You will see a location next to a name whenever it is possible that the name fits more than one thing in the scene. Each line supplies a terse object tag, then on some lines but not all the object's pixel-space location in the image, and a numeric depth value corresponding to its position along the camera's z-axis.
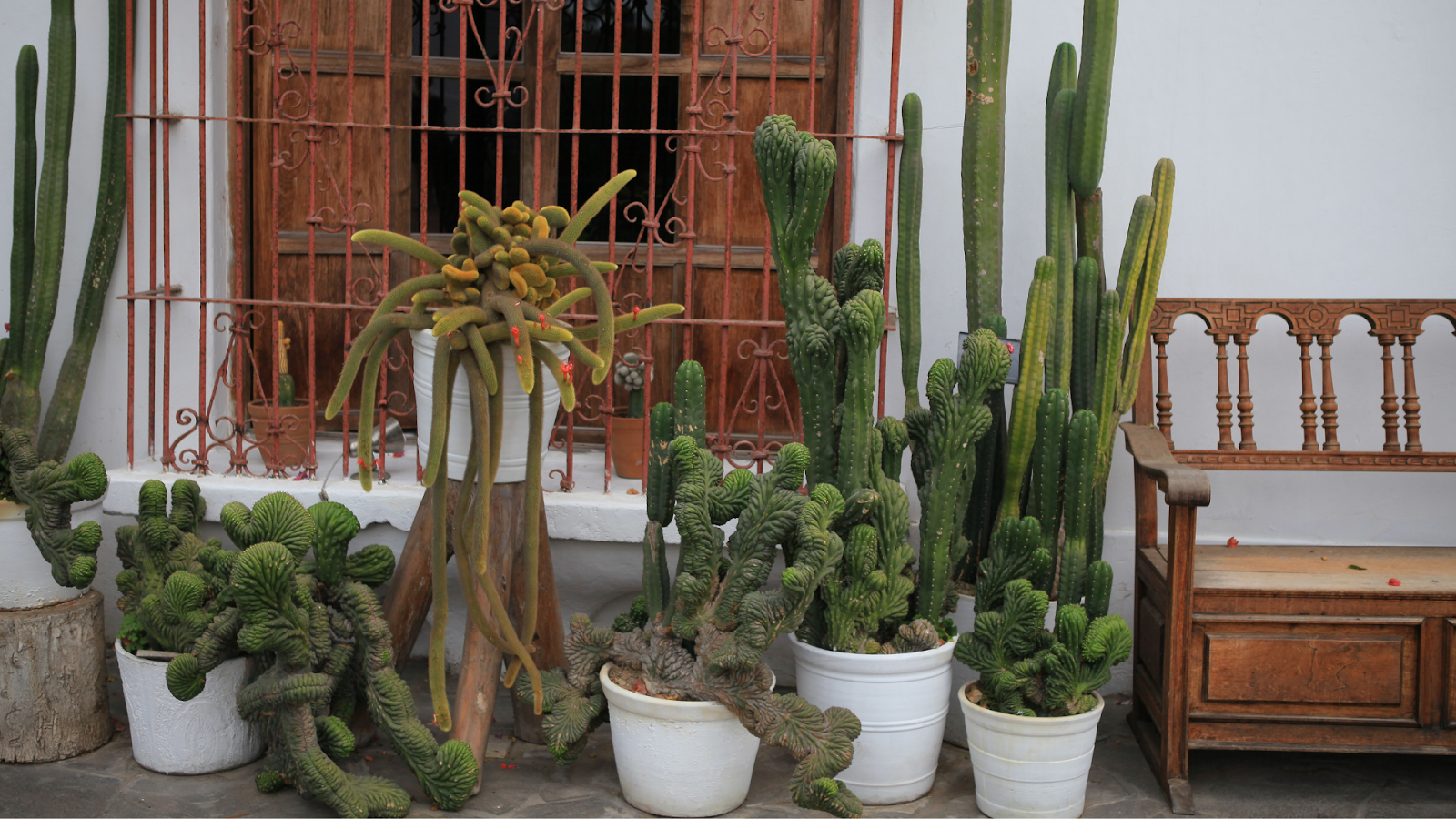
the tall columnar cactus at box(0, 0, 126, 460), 3.36
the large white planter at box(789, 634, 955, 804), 2.77
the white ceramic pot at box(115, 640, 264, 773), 2.85
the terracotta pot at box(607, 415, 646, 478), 3.59
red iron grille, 3.40
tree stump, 2.95
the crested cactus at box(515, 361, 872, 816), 2.55
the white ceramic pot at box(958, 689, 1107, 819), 2.70
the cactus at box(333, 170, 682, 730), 2.56
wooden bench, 2.81
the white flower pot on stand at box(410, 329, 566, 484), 2.75
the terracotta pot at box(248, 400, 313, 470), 3.45
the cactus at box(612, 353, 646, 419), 3.56
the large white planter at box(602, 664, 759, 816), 2.65
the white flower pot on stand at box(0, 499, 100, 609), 2.99
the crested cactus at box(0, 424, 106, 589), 2.91
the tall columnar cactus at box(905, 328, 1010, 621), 2.84
